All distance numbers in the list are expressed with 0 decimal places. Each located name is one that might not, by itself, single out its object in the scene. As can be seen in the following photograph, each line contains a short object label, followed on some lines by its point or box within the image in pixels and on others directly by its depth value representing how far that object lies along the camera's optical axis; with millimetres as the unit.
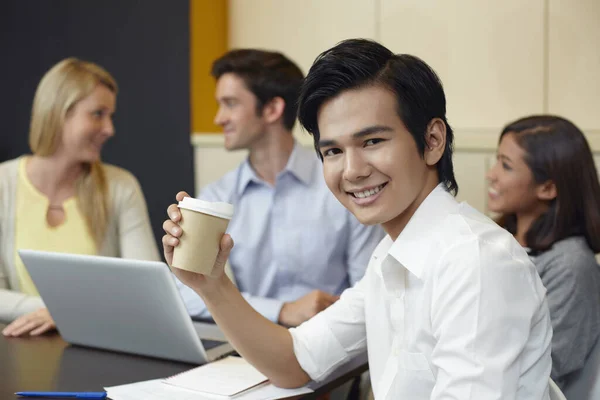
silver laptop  1621
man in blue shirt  2520
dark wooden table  1519
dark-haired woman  1792
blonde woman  2641
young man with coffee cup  1148
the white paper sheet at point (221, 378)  1469
